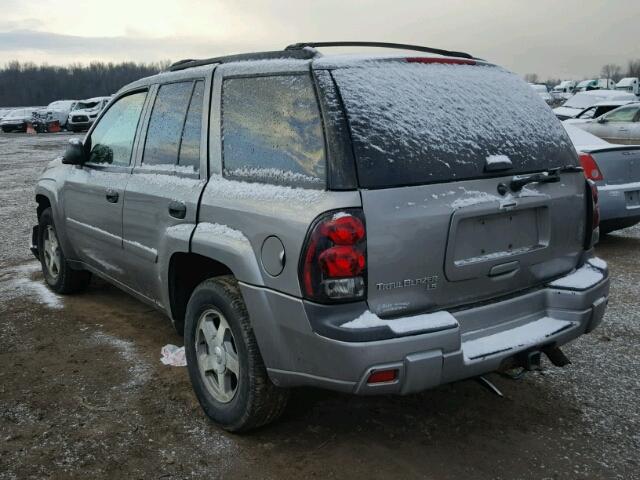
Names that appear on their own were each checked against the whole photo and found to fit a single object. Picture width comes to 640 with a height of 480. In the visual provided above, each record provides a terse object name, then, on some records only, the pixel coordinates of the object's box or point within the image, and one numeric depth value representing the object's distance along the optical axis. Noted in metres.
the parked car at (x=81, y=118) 36.00
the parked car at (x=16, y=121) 38.69
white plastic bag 4.08
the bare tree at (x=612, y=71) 118.75
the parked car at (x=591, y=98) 27.97
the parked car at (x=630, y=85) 49.62
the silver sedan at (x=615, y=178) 6.67
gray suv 2.54
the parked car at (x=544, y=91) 41.05
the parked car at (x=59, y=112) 38.41
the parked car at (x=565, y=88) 60.79
